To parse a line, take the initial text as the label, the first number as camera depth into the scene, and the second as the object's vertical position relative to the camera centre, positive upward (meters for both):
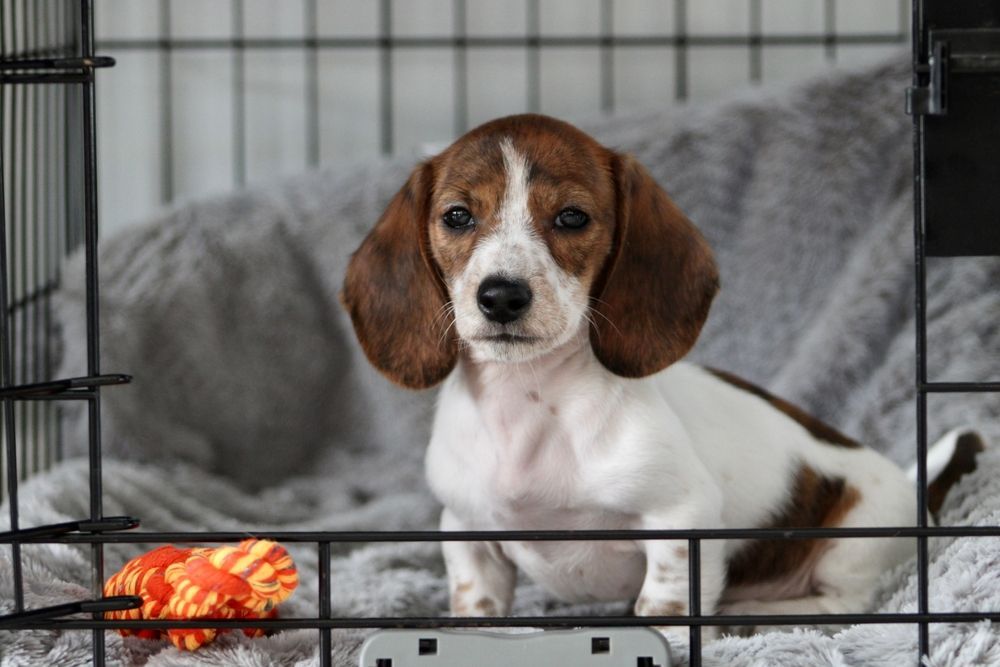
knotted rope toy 1.15 -0.11
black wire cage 1.09 +0.00
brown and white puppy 1.22 -0.03
